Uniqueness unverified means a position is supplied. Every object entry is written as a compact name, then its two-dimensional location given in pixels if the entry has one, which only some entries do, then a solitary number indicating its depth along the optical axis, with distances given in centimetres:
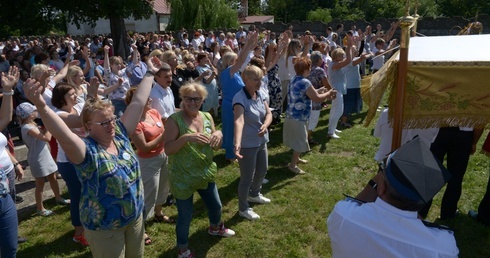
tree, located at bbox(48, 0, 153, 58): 1565
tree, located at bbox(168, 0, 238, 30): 3034
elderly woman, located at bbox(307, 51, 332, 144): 652
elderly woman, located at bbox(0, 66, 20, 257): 291
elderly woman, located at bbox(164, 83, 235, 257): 335
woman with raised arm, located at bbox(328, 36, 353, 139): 701
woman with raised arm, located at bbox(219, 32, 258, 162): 548
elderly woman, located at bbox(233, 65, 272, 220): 402
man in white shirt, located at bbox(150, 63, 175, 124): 445
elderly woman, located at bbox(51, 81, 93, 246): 376
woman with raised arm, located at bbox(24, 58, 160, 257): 254
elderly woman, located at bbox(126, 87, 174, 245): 371
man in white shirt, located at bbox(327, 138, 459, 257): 174
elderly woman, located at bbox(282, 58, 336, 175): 528
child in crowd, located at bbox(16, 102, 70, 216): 437
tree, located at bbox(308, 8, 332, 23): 4400
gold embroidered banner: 274
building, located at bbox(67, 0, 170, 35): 4722
